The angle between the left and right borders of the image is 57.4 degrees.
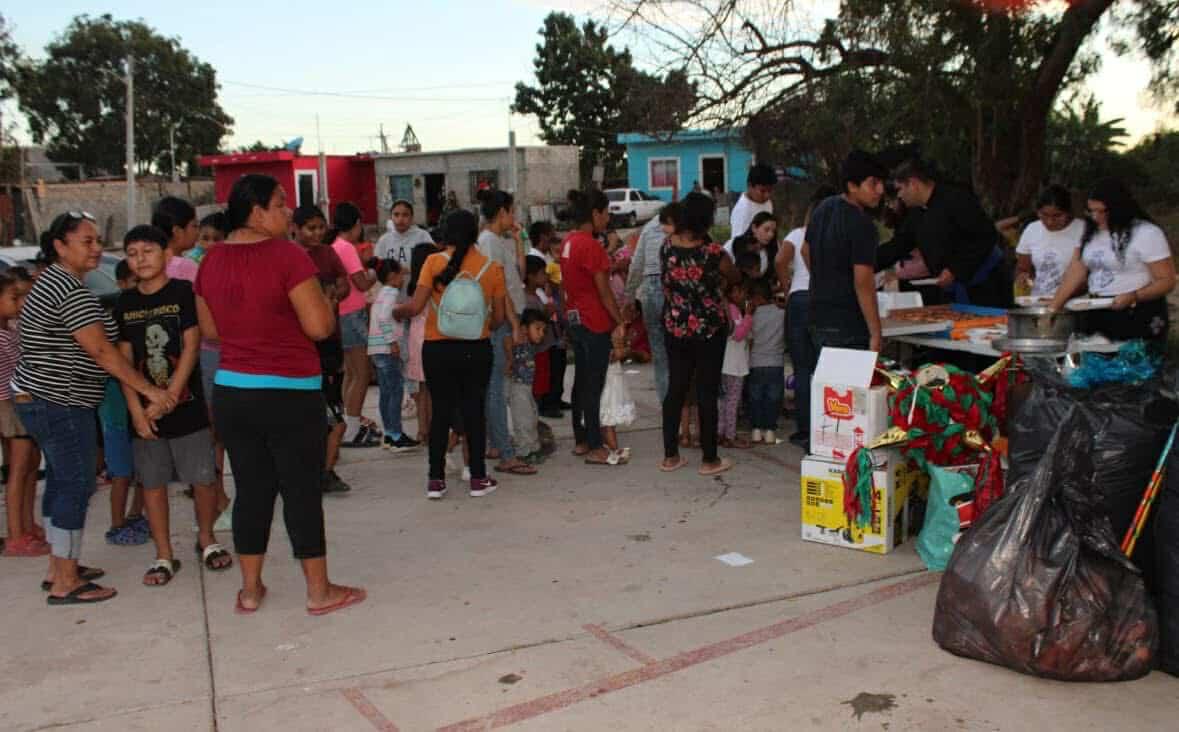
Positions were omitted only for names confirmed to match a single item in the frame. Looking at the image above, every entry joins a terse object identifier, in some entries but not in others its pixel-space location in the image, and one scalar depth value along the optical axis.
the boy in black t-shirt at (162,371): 4.80
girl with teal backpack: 6.02
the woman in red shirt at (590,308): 6.69
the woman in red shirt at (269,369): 4.28
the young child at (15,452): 5.45
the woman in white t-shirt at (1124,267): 5.71
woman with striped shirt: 4.68
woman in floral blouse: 6.37
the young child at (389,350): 7.50
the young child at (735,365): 7.06
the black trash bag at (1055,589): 3.64
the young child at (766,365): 7.18
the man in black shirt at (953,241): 6.77
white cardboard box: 5.10
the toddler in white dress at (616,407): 7.00
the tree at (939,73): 9.95
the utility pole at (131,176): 32.76
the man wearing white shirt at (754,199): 7.75
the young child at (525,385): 6.85
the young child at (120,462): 5.19
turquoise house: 40.03
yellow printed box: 5.05
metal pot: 5.42
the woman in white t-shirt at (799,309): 7.05
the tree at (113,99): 56.16
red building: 38.94
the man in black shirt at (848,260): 5.70
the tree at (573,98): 51.75
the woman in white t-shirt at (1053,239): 6.81
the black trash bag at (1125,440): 3.96
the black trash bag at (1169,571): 3.70
